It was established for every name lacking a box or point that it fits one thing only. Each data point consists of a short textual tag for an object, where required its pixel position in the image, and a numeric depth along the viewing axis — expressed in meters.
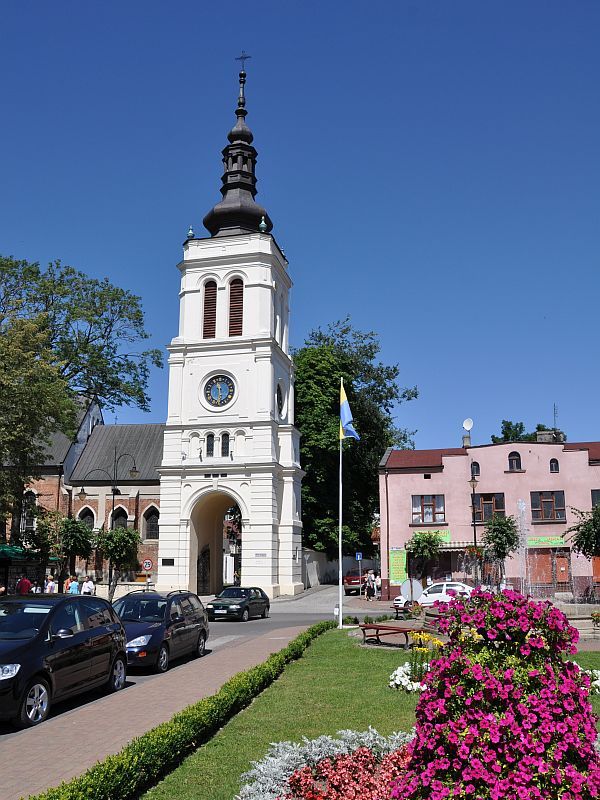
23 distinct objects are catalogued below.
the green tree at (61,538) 37.88
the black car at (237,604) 29.91
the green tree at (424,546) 38.16
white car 31.09
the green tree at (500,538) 36.75
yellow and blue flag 27.81
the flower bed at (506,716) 4.82
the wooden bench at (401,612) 24.42
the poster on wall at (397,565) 41.00
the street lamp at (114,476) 45.75
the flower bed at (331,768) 6.55
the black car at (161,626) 15.32
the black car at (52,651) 10.15
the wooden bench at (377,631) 17.39
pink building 40.50
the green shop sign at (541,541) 40.35
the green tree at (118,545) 42.38
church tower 43.19
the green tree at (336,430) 50.50
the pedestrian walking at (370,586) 42.77
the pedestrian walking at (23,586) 29.36
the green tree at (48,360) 29.06
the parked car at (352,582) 47.88
